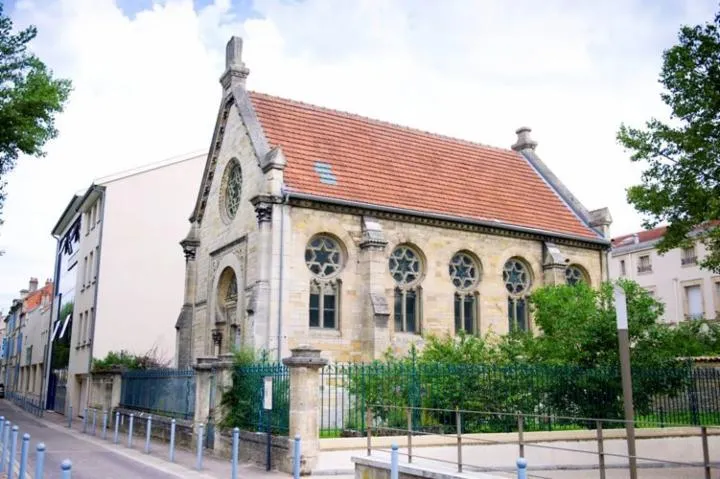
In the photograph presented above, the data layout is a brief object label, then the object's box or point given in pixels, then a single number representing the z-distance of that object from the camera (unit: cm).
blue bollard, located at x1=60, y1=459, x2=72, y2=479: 722
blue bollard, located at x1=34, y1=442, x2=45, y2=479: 895
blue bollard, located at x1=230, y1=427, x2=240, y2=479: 1228
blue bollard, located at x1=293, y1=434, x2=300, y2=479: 1179
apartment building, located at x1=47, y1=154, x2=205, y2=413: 3122
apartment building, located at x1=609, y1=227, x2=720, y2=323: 4269
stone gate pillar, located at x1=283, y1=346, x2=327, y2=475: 1322
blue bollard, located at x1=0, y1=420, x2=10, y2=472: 1275
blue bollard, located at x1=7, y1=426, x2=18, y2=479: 1167
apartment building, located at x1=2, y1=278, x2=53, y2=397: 4884
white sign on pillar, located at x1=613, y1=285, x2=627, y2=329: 877
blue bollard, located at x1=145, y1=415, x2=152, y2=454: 1728
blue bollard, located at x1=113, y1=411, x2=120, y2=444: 2073
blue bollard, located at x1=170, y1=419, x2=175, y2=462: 1554
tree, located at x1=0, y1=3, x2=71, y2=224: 1777
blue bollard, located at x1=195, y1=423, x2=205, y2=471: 1430
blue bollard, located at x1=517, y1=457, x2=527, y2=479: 759
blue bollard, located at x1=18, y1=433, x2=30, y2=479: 1031
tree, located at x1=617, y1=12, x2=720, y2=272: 1501
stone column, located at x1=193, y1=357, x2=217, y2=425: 1712
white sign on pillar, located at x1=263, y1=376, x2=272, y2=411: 1430
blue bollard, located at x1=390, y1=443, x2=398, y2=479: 1015
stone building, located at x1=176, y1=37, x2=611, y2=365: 2070
